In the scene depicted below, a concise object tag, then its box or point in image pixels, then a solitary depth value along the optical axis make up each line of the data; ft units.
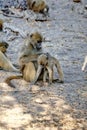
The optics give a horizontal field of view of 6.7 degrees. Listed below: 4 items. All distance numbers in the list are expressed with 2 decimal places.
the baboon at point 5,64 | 61.71
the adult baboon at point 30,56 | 53.51
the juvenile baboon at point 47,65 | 52.21
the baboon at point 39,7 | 118.05
